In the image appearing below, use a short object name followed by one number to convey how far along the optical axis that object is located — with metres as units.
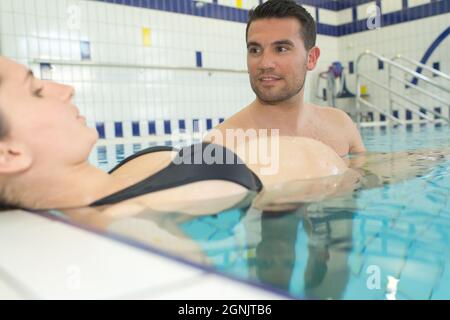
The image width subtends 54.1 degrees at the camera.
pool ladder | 4.88
